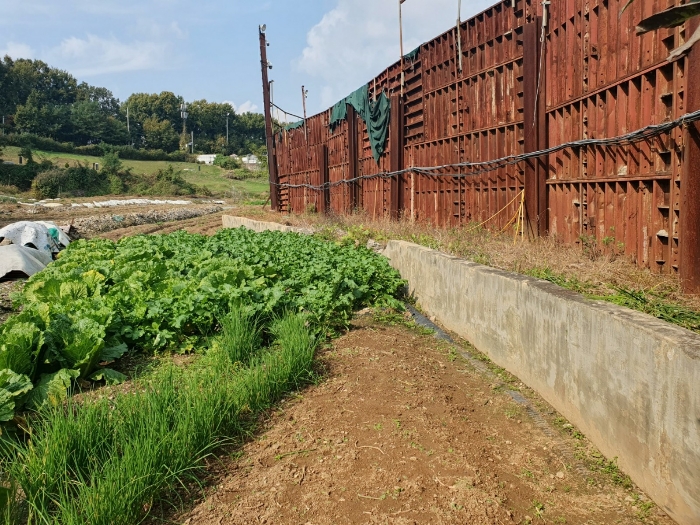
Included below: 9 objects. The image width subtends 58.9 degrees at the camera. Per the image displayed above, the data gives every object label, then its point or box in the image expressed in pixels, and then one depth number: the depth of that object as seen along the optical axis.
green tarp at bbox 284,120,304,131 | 23.27
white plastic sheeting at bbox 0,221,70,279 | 12.78
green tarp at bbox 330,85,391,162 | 14.37
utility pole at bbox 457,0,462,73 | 10.51
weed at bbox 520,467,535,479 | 3.63
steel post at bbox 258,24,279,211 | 25.38
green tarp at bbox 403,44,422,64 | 12.48
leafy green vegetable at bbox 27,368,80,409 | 4.76
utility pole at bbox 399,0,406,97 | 13.27
